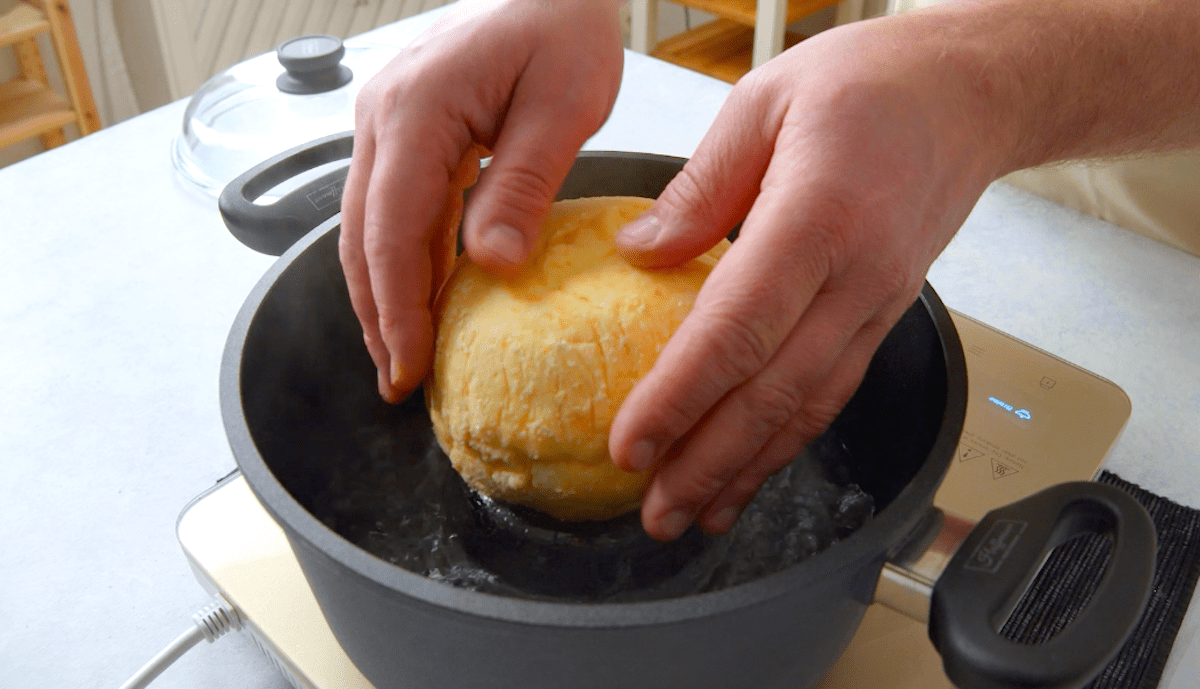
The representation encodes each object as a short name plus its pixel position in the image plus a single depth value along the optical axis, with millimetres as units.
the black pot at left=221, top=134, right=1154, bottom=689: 360
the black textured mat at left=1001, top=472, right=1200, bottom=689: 585
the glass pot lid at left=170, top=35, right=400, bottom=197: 1040
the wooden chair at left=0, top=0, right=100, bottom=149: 1854
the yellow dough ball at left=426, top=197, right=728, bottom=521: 526
